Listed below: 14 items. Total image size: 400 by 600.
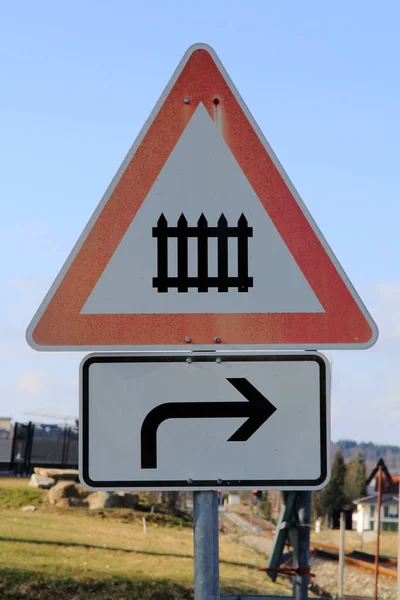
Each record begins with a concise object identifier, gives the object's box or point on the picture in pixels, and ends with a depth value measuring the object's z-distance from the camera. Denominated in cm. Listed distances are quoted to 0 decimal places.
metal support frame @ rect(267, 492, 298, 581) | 1066
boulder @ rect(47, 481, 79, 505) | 1686
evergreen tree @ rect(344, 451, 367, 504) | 6750
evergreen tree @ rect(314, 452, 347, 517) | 5747
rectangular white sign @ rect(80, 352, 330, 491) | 266
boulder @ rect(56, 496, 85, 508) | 1681
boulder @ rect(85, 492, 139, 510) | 1708
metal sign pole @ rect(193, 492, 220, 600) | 251
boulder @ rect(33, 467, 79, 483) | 1839
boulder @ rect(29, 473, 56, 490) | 1786
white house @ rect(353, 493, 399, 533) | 6194
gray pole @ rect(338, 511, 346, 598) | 1761
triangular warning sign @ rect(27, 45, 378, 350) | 271
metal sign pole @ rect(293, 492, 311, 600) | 1030
